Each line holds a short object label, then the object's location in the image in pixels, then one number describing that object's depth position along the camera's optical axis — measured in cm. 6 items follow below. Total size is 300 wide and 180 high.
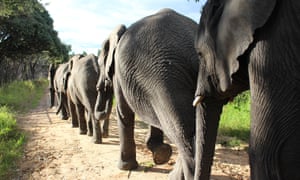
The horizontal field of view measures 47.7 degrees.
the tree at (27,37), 1647
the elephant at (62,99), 977
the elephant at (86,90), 577
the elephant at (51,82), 1336
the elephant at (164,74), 255
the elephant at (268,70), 121
